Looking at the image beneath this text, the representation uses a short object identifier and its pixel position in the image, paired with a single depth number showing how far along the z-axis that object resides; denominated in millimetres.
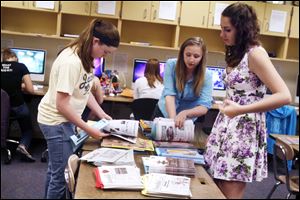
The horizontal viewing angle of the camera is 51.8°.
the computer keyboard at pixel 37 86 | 2905
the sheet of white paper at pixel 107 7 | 2951
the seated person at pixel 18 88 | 2527
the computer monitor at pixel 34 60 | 3013
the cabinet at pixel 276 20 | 3125
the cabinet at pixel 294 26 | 3131
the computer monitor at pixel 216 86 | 3006
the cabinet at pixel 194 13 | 3038
